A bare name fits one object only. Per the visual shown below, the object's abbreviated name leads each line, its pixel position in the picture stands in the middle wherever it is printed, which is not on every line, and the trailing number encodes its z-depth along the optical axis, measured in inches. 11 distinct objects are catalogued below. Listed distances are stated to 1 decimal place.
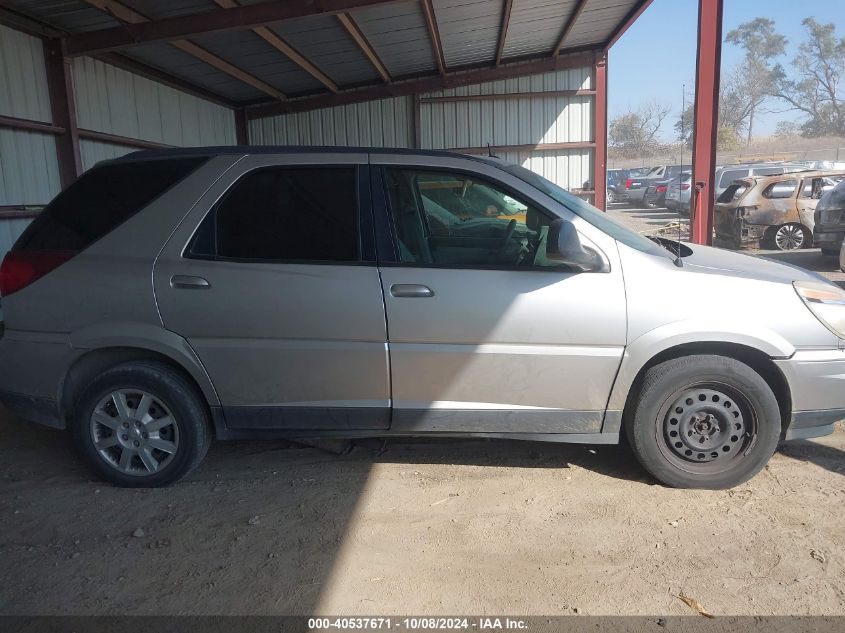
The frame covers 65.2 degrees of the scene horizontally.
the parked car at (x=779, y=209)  525.7
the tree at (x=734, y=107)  2048.5
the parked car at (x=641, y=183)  1141.9
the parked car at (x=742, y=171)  819.4
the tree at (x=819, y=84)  2196.1
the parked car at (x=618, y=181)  1327.5
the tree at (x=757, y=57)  2228.1
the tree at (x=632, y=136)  2410.2
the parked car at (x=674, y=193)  814.1
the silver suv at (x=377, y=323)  135.6
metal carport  349.7
